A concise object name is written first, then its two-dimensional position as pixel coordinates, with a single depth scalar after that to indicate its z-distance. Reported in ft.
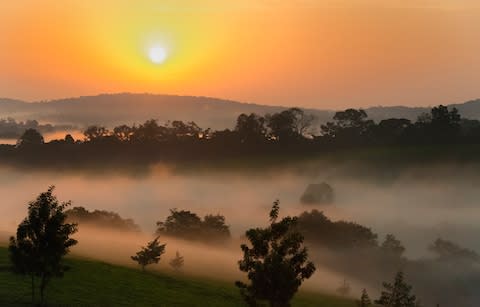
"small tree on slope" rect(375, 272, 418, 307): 163.23
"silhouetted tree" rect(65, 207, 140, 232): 569.64
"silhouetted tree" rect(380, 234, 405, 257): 515.91
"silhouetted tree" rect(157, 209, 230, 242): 532.32
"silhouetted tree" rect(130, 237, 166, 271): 348.20
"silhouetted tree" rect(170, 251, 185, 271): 381.25
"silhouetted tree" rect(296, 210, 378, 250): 524.52
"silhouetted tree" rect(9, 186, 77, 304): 169.58
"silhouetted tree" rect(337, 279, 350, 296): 401.62
